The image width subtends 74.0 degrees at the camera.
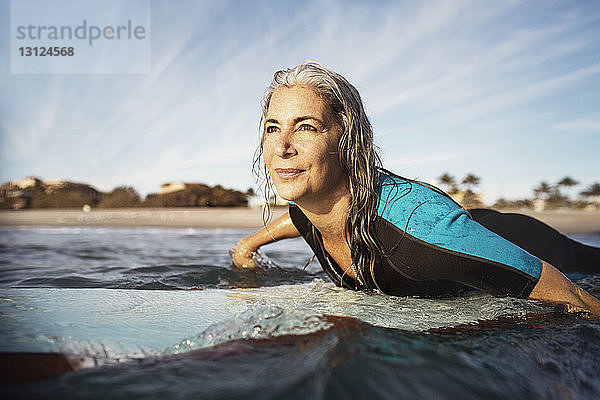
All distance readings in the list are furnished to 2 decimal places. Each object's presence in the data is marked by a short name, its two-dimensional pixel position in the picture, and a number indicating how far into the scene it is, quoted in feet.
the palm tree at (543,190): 153.35
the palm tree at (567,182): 171.73
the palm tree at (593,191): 167.12
